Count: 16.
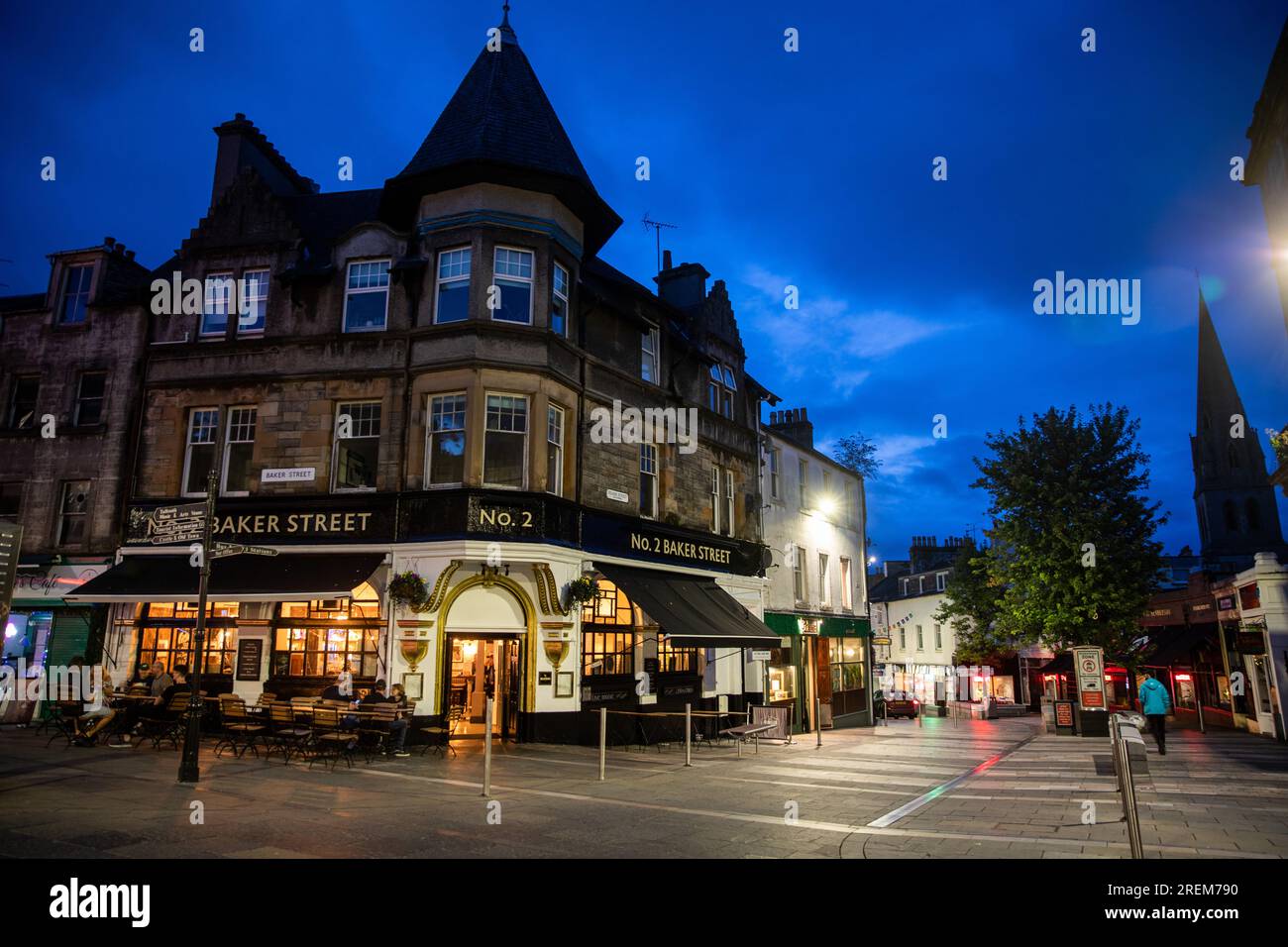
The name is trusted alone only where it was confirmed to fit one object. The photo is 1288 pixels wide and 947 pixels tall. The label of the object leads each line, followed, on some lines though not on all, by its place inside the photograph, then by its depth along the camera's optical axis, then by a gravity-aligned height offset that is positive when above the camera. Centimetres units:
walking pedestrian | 1831 -145
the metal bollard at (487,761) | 1102 -163
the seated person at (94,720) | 1552 -151
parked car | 4697 -383
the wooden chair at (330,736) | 1413 -164
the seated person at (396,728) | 1563 -168
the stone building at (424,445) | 1764 +450
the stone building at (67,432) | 1961 +513
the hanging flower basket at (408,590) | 1677 +102
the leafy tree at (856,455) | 4853 +1092
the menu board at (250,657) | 1814 -36
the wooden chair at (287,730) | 1423 -160
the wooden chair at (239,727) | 1466 -154
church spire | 7719 +1579
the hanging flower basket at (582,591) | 1833 +109
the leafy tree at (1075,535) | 2747 +357
